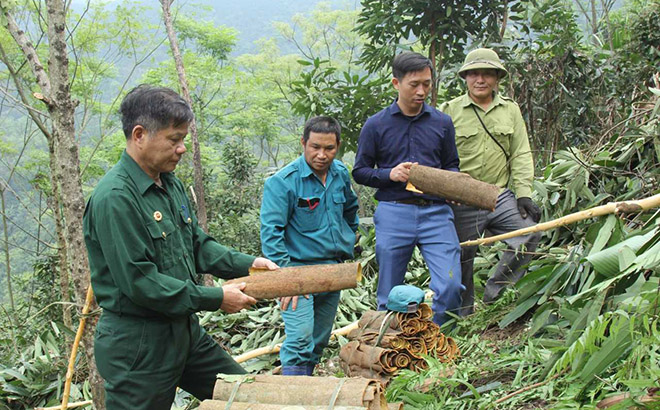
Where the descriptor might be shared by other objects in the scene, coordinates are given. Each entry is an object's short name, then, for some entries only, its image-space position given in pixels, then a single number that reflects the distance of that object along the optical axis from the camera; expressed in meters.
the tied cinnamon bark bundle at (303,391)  2.62
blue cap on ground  4.13
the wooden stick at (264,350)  5.55
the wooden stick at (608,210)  3.51
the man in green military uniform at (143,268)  2.73
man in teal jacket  4.12
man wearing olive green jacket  4.90
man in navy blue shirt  4.49
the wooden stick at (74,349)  3.53
